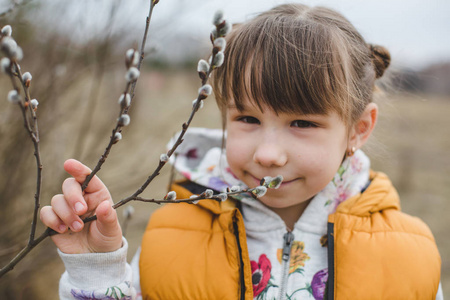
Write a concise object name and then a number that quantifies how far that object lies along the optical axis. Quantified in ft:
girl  1.61
